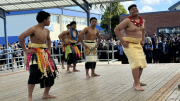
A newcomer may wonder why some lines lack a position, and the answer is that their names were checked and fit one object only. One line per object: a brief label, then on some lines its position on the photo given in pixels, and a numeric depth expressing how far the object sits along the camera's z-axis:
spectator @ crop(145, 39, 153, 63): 13.44
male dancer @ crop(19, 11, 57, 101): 4.79
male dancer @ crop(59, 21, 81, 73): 9.70
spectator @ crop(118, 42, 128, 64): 14.54
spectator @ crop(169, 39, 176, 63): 13.95
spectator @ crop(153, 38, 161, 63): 13.64
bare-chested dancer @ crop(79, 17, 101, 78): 8.16
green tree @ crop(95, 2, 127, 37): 44.06
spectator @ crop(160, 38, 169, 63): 13.92
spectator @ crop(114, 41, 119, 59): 16.12
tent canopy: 13.58
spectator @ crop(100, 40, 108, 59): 15.16
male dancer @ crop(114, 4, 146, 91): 5.67
